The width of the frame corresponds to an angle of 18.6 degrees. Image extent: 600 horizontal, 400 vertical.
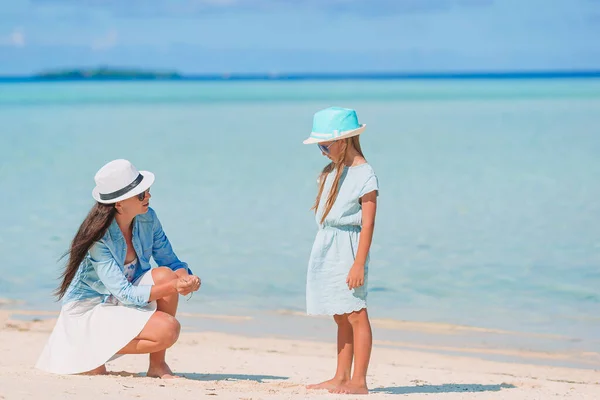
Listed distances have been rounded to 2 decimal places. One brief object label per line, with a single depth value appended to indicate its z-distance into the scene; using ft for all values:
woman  30.96
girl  30.81
